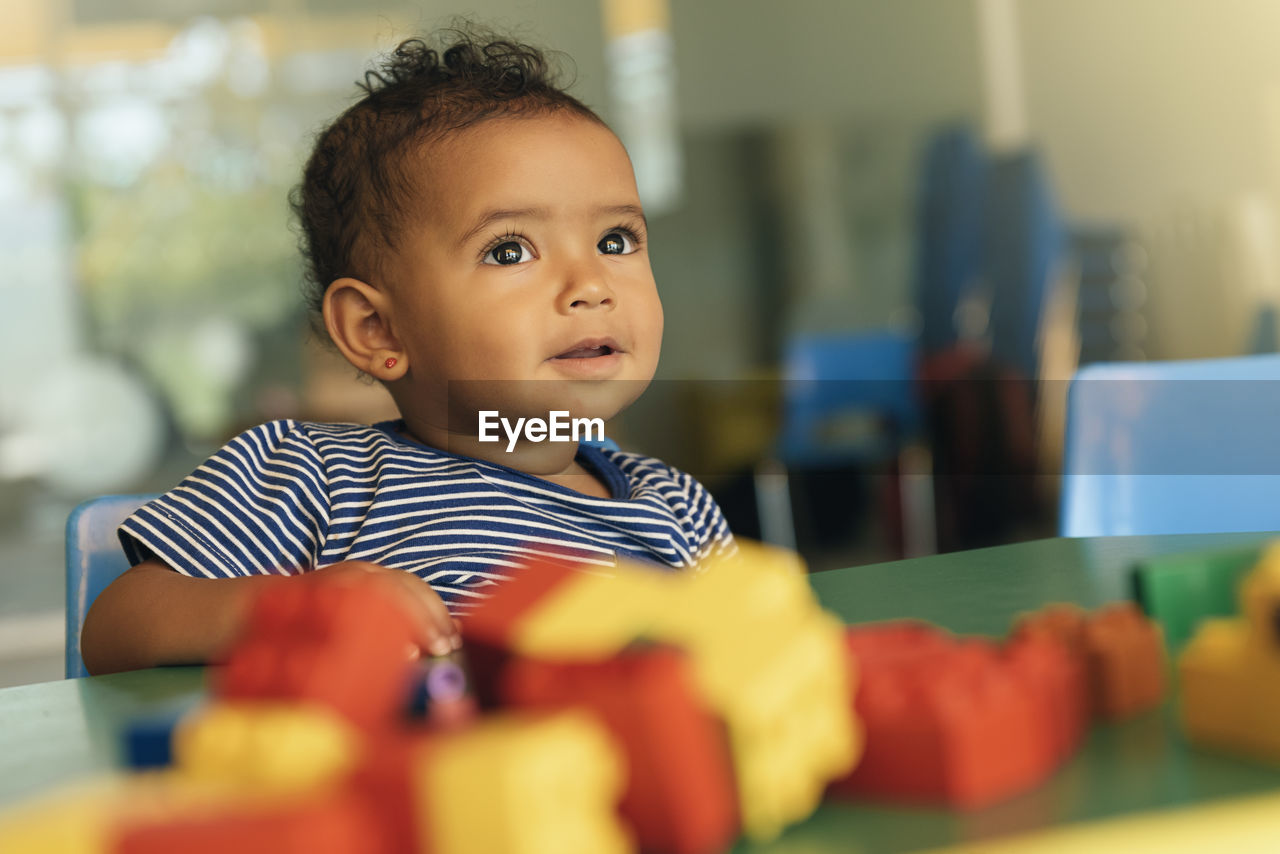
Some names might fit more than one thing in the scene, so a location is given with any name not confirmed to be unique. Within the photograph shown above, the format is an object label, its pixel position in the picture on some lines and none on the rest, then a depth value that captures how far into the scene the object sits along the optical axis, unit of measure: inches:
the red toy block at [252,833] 13.3
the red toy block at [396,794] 14.1
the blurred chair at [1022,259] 149.3
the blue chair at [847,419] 148.0
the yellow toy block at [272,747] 14.3
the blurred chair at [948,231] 161.2
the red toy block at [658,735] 15.5
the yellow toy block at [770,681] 16.5
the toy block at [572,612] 16.5
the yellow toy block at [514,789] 13.5
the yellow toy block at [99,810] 13.5
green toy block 23.8
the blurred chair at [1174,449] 37.9
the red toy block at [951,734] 17.9
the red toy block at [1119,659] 21.4
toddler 34.5
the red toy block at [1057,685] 19.1
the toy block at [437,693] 21.3
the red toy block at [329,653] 15.3
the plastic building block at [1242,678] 18.9
